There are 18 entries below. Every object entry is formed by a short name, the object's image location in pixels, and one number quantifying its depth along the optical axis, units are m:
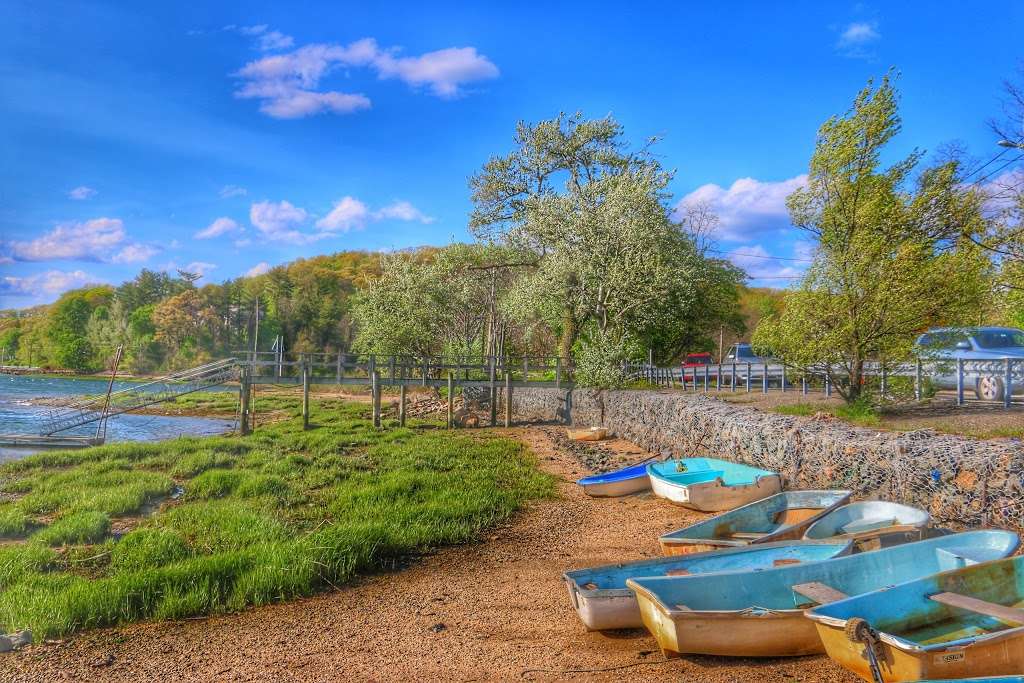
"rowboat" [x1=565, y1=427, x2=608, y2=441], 19.77
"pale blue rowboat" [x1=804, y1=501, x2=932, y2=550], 6.64
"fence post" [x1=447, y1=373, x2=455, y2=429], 25.46
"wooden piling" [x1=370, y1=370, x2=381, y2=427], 24.75
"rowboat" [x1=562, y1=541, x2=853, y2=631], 5.25
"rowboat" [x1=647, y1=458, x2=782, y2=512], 9.59
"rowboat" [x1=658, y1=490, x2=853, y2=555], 6.74
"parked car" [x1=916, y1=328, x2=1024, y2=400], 11.77
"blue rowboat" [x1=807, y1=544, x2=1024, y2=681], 3.80
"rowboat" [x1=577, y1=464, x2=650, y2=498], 11.40
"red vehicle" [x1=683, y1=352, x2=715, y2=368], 34.56
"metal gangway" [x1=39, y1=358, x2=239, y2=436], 22.95
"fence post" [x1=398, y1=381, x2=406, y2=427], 26.34
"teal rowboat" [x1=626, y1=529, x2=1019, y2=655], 4.56
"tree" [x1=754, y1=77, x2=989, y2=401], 11.35
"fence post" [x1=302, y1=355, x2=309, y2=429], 24.19
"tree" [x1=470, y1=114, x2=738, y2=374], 24.41
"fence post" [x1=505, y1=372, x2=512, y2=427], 25.69
